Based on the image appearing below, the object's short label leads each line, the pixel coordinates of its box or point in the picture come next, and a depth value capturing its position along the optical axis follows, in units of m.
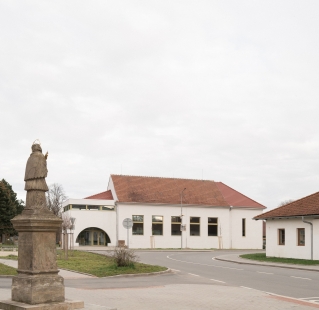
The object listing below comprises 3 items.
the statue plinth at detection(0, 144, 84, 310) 9.37
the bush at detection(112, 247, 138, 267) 21.24
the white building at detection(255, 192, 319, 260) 31.38
